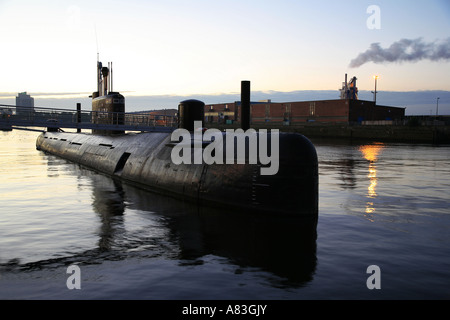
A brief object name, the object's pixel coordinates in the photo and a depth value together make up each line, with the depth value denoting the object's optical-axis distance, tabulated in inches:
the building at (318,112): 3435.0
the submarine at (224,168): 466.0
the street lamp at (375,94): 3722.9
